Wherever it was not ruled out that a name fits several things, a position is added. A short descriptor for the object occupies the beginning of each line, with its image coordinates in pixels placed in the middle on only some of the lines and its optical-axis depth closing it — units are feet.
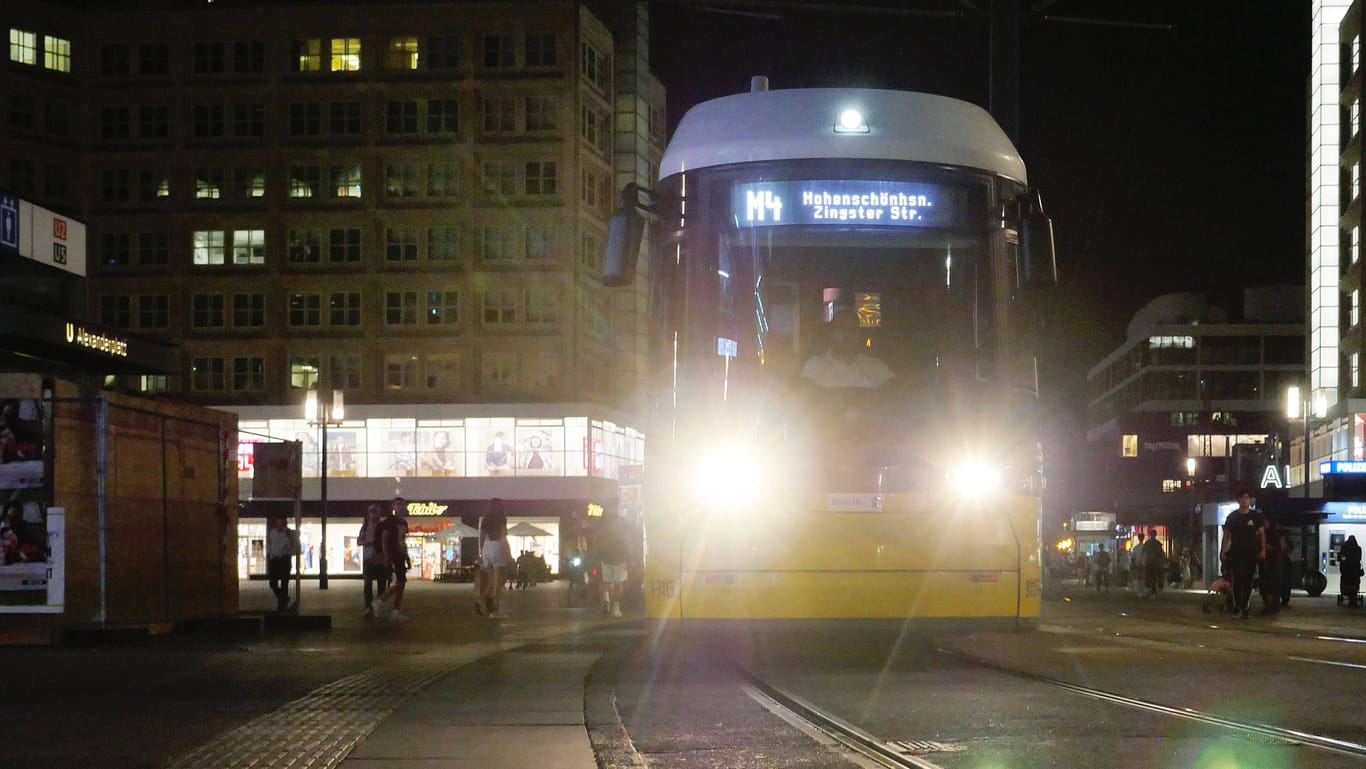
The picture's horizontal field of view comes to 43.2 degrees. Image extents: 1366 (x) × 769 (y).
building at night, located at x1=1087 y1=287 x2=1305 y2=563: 429.79
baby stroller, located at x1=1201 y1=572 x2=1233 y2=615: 84.02
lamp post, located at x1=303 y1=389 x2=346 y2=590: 159.22
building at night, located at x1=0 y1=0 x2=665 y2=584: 243.81
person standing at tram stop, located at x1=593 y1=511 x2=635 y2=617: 93.50
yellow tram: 43.50
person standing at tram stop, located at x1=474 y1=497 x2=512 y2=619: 82.38
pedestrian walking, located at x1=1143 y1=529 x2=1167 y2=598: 142.20
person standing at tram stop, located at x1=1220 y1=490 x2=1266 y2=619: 77.41
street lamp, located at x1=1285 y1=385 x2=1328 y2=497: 204.33
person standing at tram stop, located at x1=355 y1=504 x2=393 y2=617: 86.12
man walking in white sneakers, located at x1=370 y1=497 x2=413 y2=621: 80.48
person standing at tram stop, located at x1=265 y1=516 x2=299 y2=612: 90.12
